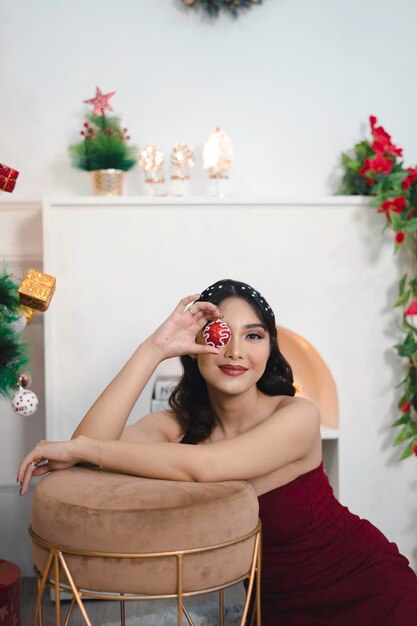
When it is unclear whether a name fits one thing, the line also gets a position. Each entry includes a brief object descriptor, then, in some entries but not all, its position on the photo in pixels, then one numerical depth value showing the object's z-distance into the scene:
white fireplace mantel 2.73
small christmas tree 2.83
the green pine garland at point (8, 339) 1.88
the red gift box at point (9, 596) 2.02
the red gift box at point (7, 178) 2.01
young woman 1.60
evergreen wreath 3.05
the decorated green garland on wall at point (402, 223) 2.78
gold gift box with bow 1.84
